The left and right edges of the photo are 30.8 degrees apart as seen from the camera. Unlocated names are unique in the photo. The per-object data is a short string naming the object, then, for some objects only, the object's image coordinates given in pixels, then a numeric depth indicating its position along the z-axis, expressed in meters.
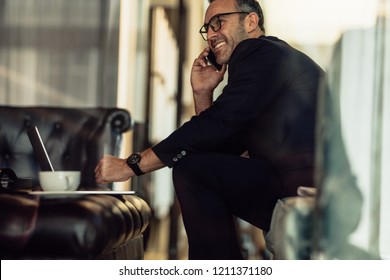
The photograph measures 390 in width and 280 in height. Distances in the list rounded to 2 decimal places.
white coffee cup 2.28
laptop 2.22
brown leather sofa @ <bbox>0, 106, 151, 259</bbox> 2.02
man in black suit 2.30
